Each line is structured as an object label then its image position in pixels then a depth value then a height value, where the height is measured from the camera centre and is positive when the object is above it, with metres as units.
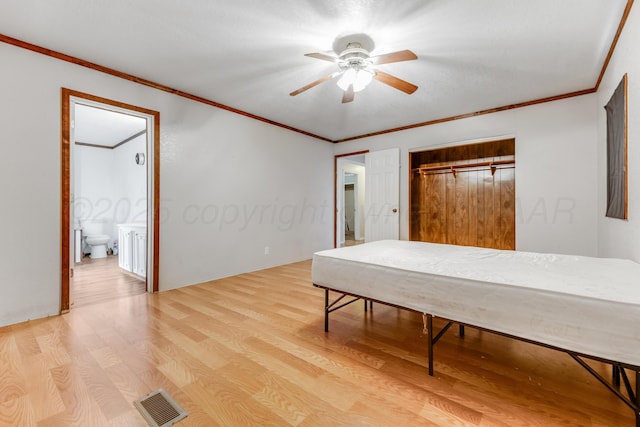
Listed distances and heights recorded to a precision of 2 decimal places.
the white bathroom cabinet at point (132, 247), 3.96 -0.55
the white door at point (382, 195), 5.09 +0.34
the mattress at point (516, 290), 1.18 -0.44
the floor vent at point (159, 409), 1.35 -1.06
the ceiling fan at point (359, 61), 2.31 +1.36
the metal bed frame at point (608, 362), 1.17 -0.77
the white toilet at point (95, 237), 5.73 -0.53
